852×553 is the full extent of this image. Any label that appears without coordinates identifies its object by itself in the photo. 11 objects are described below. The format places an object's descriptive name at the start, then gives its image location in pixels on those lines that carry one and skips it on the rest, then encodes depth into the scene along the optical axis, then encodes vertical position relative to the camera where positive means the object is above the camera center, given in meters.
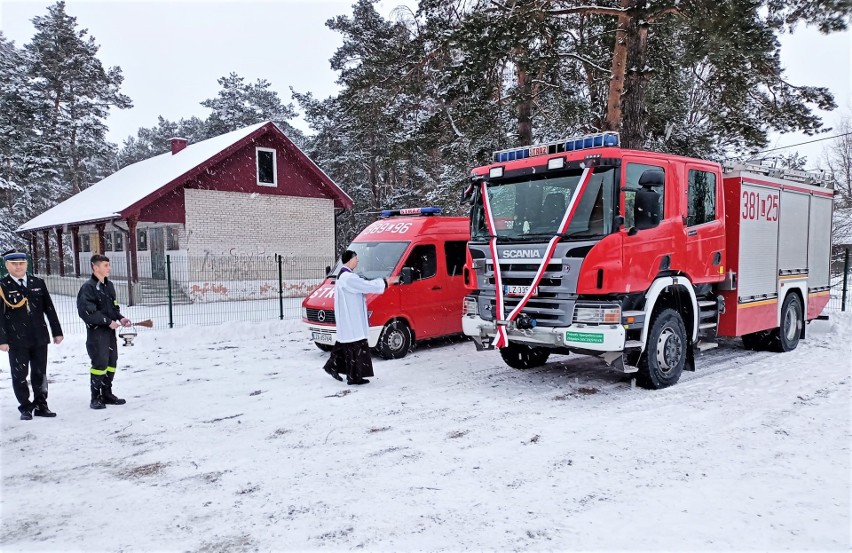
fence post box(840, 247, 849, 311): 13.15 -0.69
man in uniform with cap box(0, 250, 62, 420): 6.04 -0.84
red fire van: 9.12 -0.61
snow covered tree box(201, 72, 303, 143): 44.62 +12.24
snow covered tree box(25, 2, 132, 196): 34.69 +10.90
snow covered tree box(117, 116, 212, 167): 64.19 +13.76
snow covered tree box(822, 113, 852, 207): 41.62 +6.03
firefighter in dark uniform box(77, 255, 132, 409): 6.46 -0.87
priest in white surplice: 7.46 -0.97
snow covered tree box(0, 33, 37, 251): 31.67 +7.59
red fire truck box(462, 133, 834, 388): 6.35 -0.13
